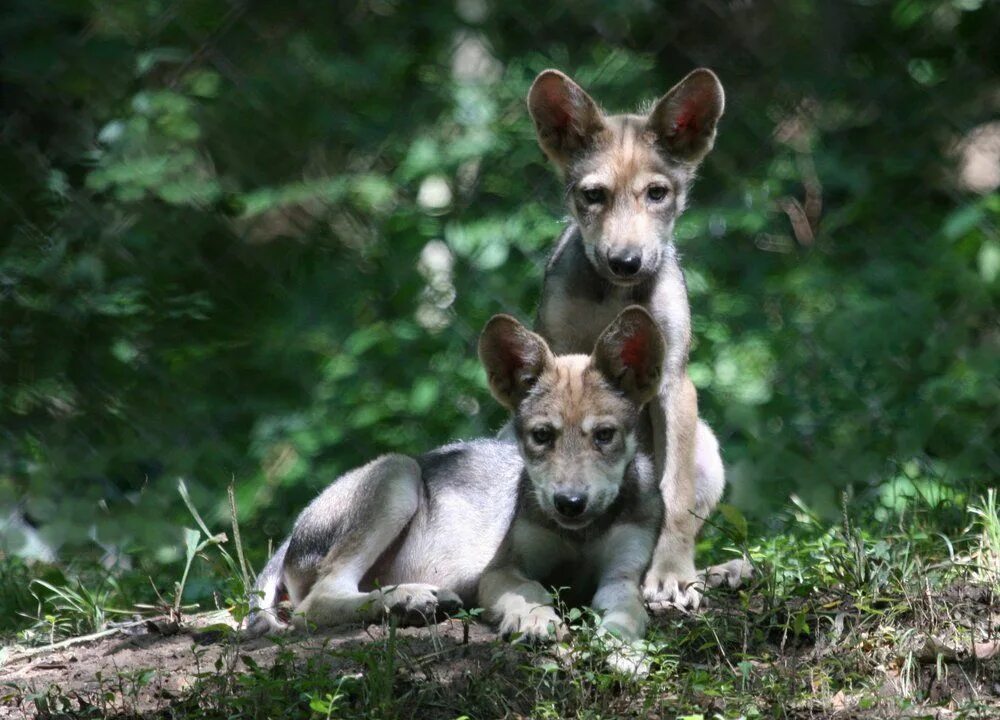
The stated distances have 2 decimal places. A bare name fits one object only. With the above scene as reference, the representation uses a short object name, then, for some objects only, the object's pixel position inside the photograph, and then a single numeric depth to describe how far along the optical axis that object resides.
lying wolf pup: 10.01
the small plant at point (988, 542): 10.27
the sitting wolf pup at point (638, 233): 11.48
